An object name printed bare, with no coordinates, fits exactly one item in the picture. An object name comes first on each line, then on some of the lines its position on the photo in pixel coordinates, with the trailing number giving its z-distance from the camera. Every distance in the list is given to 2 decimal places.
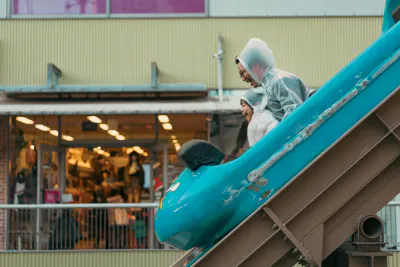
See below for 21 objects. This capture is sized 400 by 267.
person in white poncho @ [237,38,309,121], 5.20
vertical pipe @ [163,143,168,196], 14.76
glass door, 14.56
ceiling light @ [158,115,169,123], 14.39
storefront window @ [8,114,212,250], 14.54
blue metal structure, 4.40
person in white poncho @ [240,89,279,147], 5.21
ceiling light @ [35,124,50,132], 14.64
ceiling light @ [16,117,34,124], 14.47
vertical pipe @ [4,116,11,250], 14.49
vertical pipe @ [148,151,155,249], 11.55
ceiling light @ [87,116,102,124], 14.38
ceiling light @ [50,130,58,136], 14.79
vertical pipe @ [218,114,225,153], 14.48
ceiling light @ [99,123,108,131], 14.69
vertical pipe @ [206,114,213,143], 14.52
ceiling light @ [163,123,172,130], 14.66
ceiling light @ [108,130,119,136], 14.77
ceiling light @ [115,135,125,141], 14.80
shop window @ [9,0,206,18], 14.98
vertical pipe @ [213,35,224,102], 14.73
